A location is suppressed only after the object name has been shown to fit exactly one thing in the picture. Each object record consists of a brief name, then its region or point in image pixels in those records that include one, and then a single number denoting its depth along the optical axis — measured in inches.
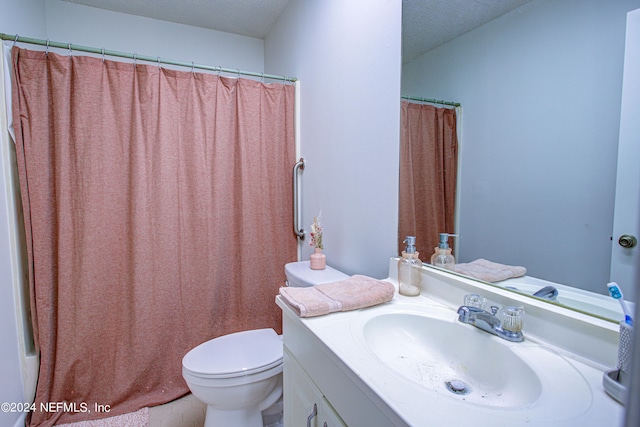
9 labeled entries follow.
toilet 52.8
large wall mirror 28.5
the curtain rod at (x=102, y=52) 58.4
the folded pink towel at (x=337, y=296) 37.9
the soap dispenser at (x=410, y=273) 44.7
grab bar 80.2
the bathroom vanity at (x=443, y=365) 22.2
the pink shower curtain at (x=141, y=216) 62.5
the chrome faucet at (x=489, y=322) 31.0
